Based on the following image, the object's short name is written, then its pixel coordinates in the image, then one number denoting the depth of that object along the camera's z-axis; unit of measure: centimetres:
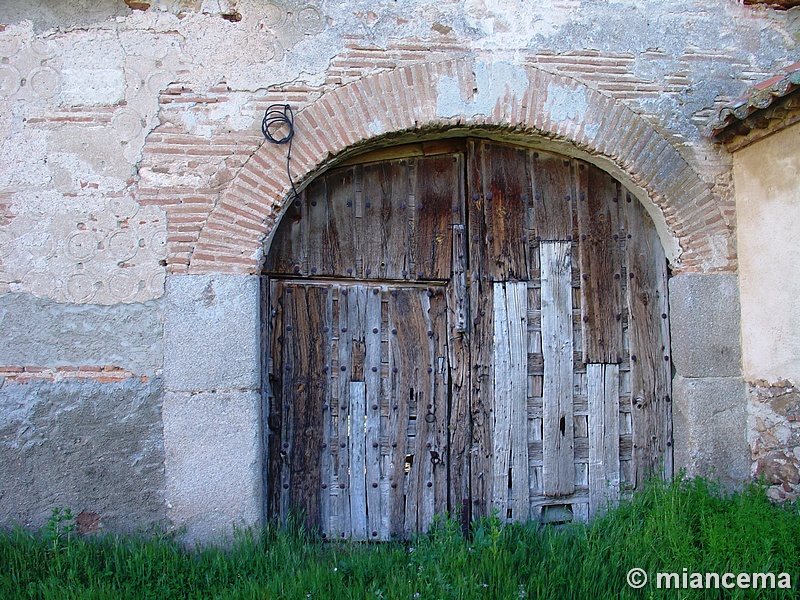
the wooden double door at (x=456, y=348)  360
